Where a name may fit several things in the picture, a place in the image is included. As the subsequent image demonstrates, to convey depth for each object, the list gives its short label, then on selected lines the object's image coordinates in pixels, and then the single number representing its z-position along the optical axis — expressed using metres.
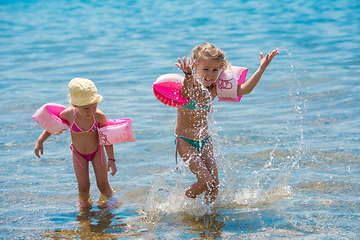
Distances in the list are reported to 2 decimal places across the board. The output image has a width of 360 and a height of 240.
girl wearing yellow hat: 8.72
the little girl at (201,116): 8.52
